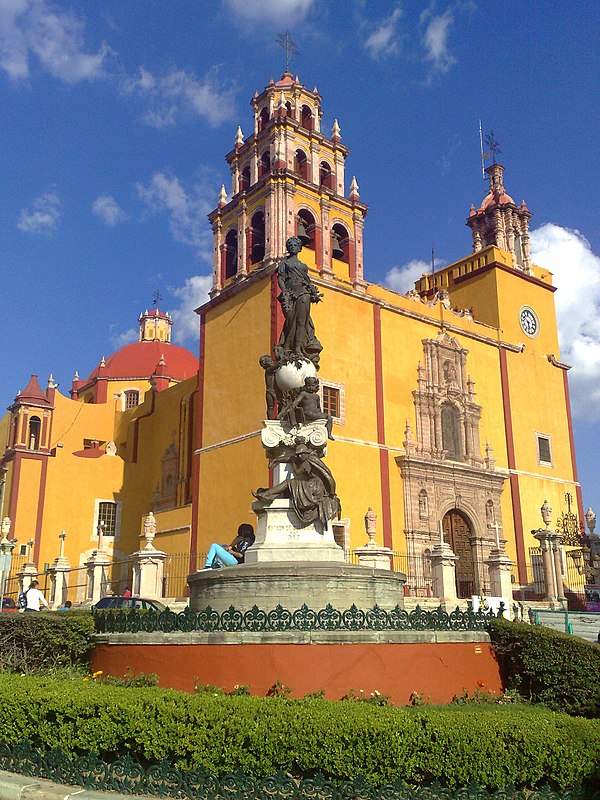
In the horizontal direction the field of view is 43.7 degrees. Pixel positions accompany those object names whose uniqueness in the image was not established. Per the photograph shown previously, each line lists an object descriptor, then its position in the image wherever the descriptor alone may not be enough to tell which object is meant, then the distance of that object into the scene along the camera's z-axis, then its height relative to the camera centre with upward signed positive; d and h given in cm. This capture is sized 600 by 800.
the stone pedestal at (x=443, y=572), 2009 +98
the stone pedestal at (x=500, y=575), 2082 +92
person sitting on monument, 1176 +83
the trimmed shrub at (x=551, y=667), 870 -66
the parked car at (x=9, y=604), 2134 +20
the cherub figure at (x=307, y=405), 1121 +298
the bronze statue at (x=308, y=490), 1063 +166
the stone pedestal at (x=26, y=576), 2520 +114
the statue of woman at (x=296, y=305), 1172 +470
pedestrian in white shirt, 1666 +26
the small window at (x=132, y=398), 4075 +1118
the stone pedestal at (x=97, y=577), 2263 +100
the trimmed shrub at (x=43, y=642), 912 -37
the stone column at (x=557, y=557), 2315 +159
